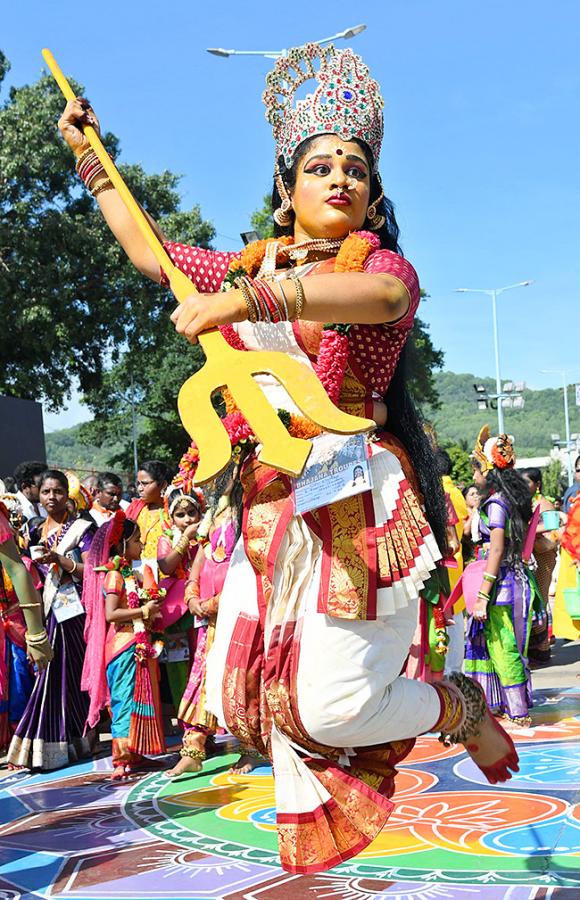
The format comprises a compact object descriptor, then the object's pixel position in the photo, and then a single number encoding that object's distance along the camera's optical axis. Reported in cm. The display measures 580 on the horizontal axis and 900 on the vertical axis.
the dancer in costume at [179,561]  610
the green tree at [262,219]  2542
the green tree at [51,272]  2012
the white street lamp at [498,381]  3117
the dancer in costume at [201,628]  527
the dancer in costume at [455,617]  559
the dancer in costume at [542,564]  812
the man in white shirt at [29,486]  818
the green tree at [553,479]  3300
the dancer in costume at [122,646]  552
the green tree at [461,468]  2998
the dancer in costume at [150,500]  669
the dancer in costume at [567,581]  770
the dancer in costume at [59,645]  581
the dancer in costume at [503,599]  625
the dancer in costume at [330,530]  237
